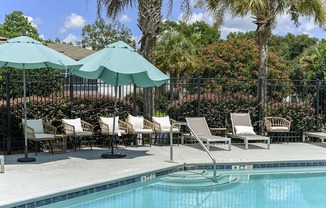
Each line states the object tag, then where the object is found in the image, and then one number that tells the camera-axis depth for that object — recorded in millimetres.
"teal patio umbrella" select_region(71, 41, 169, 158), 9250
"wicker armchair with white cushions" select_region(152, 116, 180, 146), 12047
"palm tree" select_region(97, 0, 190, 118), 13109
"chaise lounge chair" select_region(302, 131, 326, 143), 12797
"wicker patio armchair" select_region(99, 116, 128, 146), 11414
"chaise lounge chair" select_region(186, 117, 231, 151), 12031
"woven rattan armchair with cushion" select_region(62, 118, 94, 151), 10906
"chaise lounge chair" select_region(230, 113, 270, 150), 11981
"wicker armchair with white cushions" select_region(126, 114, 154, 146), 11750
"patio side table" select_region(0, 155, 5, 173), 8312
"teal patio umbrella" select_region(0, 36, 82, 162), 8610
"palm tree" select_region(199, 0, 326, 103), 13766
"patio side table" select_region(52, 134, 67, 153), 11025
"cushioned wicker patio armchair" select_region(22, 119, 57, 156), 10078
